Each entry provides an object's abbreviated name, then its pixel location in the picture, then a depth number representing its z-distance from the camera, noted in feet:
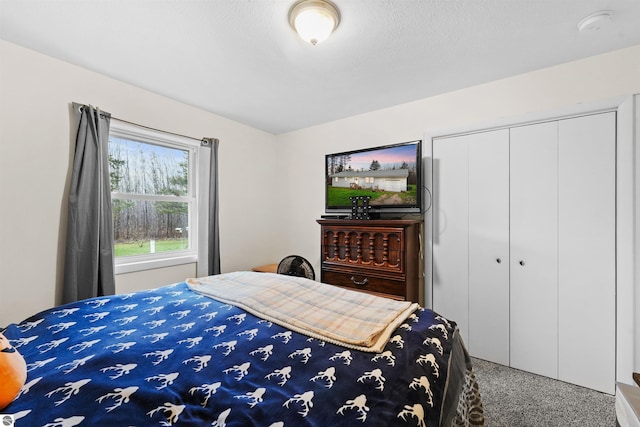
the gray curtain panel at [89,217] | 7.16
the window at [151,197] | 8.68
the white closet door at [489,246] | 7.89
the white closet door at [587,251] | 6.59
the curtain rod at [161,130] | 7.35
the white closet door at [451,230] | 8.54
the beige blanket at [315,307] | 3.84
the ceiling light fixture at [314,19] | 5.02
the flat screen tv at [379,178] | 8.82
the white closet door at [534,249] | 7.23
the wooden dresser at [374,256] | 8.18
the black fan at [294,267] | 9.39
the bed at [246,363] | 2.49
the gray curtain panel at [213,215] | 10.32
